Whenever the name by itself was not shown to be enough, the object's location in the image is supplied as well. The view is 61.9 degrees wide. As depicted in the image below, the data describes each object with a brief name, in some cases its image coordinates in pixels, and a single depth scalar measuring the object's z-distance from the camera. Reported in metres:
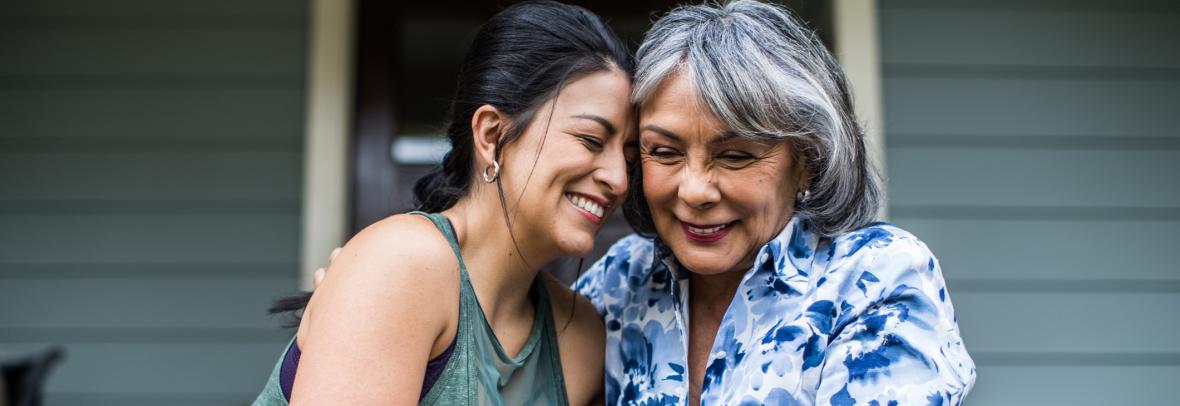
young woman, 1.28
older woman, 1.38
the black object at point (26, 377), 2.49
